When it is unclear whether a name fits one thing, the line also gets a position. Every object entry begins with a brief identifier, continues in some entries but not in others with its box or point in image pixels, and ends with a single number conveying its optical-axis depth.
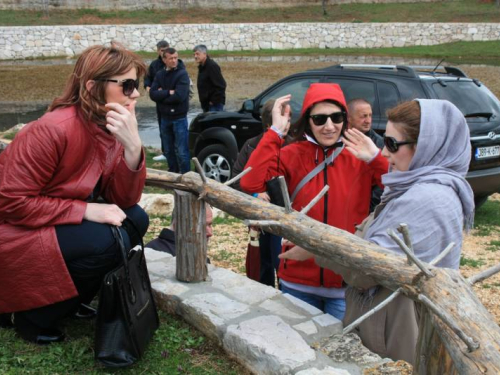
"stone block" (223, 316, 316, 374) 2.97
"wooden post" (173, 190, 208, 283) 3.82
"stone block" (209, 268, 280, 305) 3.75
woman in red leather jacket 2.95
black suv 6.99
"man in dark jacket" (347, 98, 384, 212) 5.02
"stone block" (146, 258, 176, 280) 4.12
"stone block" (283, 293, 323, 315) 3.46
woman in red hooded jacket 3.30
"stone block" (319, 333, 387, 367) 2.88
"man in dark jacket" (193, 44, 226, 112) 11.04
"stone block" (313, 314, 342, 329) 3.32
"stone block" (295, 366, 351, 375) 2.82
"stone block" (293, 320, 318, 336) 3.25
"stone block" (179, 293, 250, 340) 3.43
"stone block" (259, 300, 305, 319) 3.43
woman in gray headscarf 2.48
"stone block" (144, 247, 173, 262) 4.47
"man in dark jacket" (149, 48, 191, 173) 8.89
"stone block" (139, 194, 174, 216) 7.36
